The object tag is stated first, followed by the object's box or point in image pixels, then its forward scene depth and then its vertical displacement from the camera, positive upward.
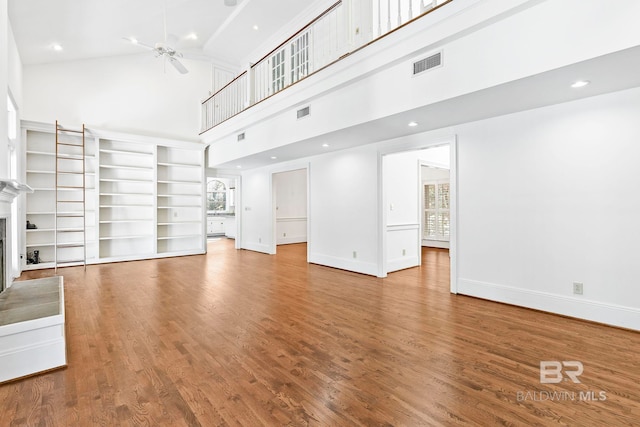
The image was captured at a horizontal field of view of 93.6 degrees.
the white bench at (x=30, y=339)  2.16 -0.94
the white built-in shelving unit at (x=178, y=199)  7.68 +0.39
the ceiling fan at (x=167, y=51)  4.99 +2.77
